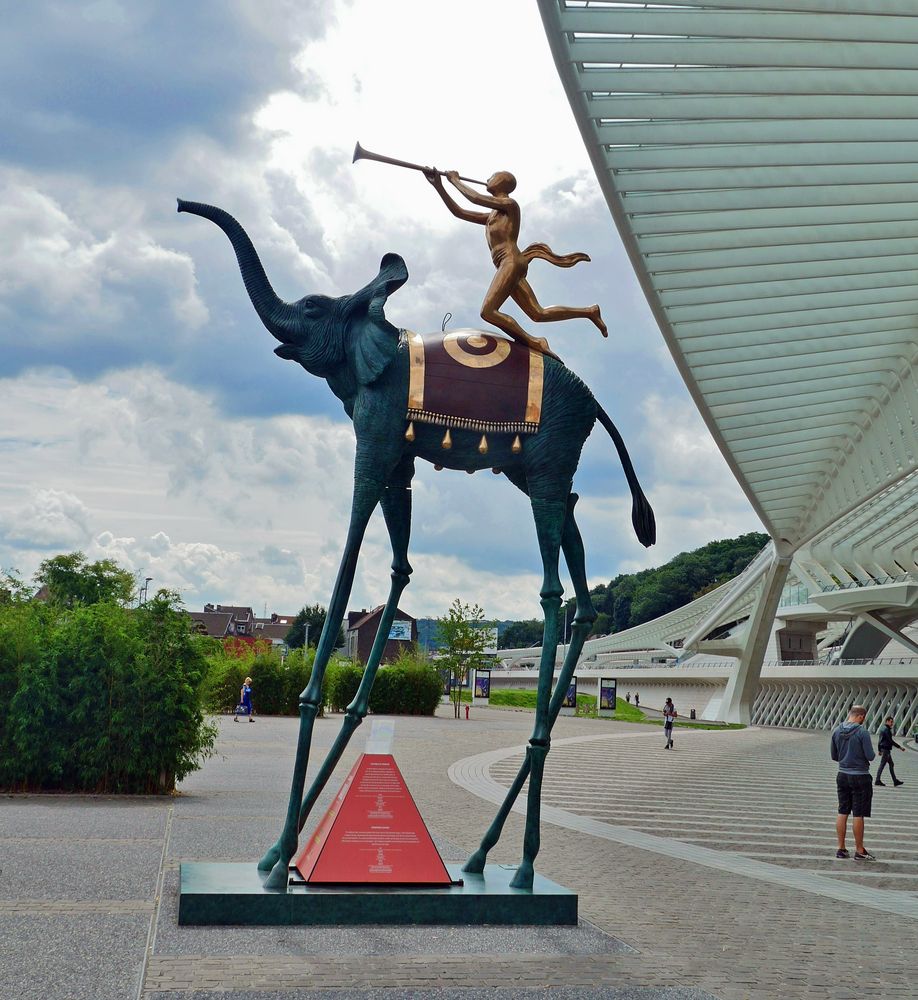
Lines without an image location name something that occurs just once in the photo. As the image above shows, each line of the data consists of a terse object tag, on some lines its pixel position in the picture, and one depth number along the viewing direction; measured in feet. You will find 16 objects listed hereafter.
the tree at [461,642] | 135.03
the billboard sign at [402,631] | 229.62
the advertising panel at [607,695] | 149.82
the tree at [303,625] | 282.97
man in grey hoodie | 33.17
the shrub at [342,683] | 113.39
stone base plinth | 18.20
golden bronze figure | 22.70
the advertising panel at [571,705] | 152.88
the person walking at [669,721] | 86.33
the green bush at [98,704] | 39.42
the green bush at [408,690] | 120.98
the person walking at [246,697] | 97.04
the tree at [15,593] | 44.45
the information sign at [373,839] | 19.66
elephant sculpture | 21.27
